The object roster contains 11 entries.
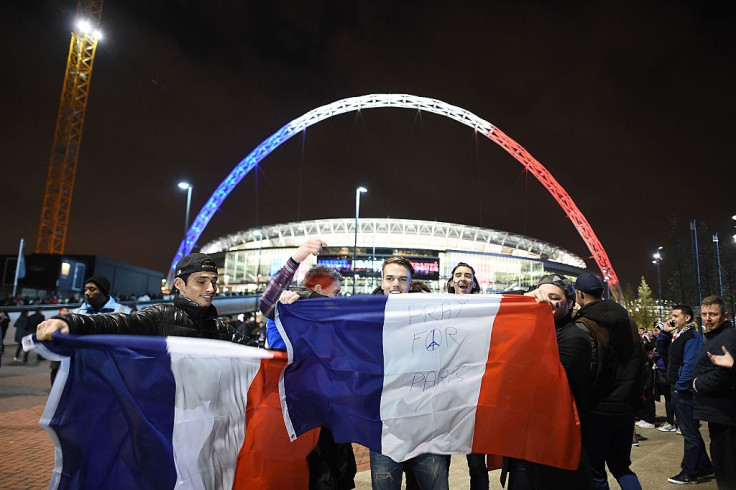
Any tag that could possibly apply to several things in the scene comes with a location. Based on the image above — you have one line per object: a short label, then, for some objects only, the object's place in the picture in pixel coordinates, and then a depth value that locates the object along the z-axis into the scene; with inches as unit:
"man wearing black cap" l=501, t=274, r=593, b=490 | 125.4
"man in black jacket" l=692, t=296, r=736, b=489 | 182.5
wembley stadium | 3198.8
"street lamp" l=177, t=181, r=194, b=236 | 1151.7
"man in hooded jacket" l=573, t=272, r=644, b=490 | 149.0
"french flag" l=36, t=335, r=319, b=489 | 117.7
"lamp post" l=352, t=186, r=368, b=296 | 1359.0
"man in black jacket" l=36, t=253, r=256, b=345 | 135.6
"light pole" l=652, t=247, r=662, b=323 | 2139.9
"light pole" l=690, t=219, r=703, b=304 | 1487.5
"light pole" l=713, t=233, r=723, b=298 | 1292.4
